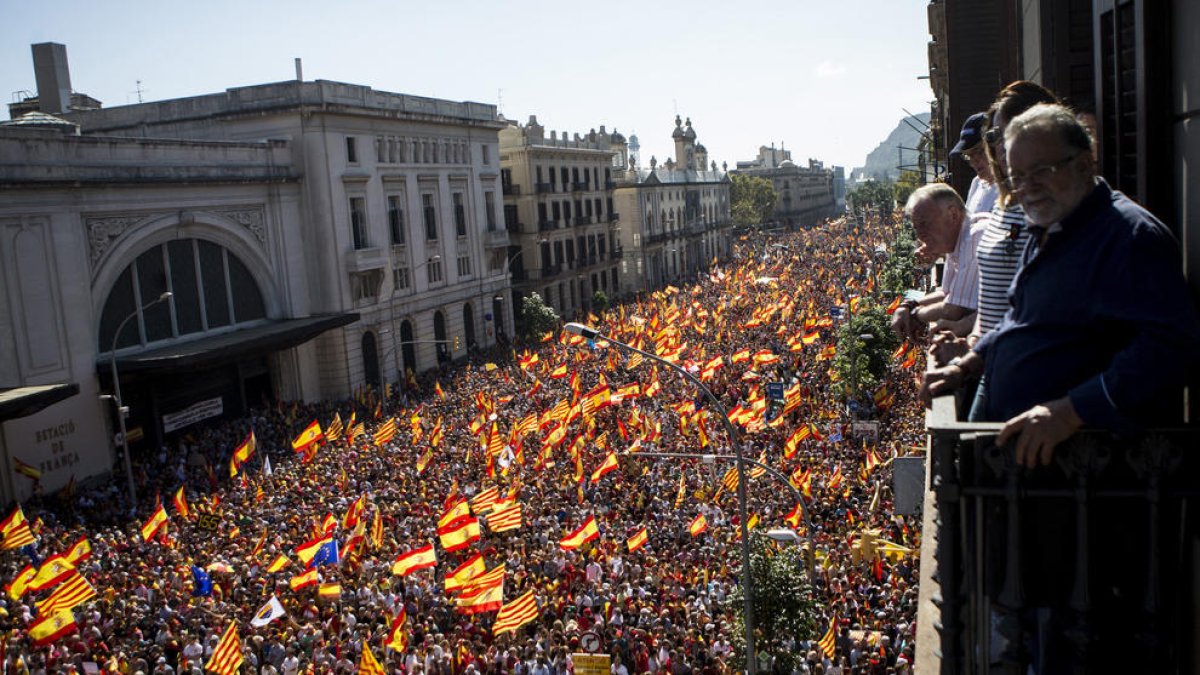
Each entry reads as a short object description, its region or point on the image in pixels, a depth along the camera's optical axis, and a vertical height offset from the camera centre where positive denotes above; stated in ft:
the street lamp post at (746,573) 46.30 -16.32
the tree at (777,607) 52.85 -20.68
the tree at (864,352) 109.19 -18.17
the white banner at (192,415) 122.31 -20.77
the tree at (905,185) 318.57 -0.09
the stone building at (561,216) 236.22 -0.88
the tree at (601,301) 235.61 -20.96
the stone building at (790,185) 555.28 +4.74
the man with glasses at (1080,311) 11.78 -1.63
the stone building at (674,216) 310.04 -4.41
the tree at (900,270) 161.79 -13.73
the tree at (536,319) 194.90 -19.59
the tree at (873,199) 583.58 -6.39
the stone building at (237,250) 108.58 -1.97
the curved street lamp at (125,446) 94.38 -18.33
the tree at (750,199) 467.93 -0.83
